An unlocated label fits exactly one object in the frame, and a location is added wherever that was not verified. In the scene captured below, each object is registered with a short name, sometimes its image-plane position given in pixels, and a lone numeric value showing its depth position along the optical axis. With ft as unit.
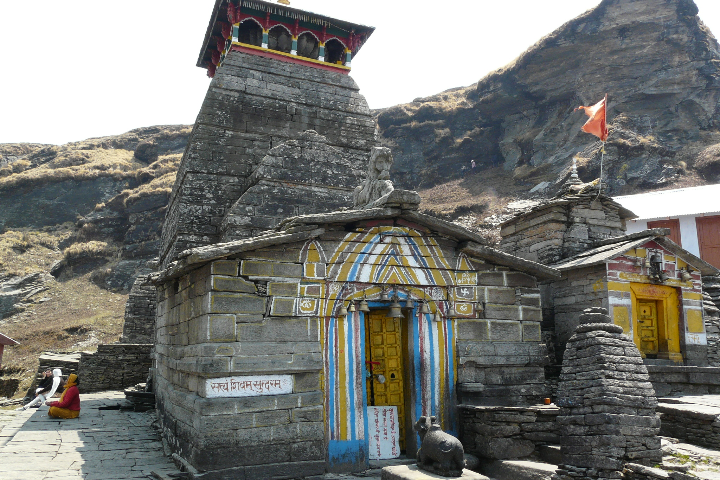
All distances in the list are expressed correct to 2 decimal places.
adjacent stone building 35.96
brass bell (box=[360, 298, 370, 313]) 25.99
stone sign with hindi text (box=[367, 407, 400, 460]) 26.14
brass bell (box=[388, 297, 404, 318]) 26.37
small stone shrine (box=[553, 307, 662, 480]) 19.47
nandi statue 20.29
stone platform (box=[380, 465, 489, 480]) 19.74
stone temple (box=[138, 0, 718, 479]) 22.86
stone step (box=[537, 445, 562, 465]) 23.70
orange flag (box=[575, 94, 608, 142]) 44.70
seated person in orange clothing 37.42
